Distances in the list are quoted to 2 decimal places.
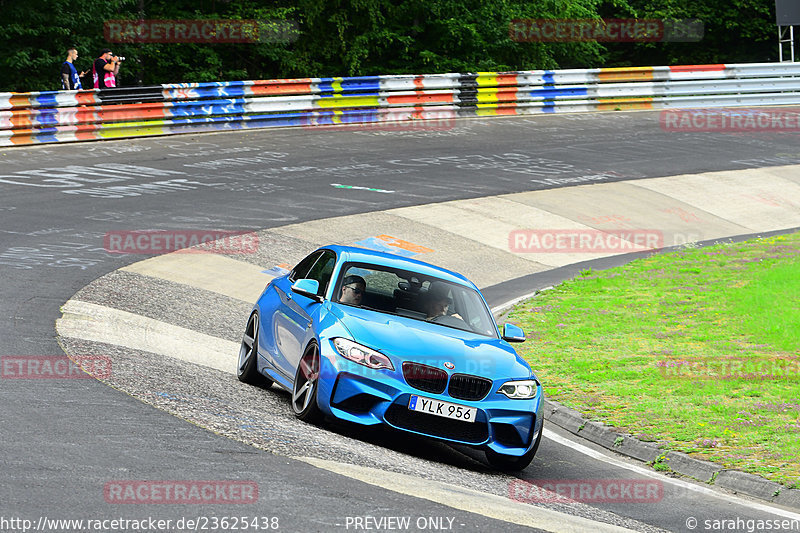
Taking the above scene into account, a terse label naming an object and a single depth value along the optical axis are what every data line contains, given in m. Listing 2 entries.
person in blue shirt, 53.95
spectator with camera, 54.50
